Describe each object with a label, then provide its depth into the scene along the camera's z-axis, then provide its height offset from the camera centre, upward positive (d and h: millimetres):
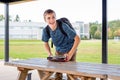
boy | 2654 +12
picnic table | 2036 -298
